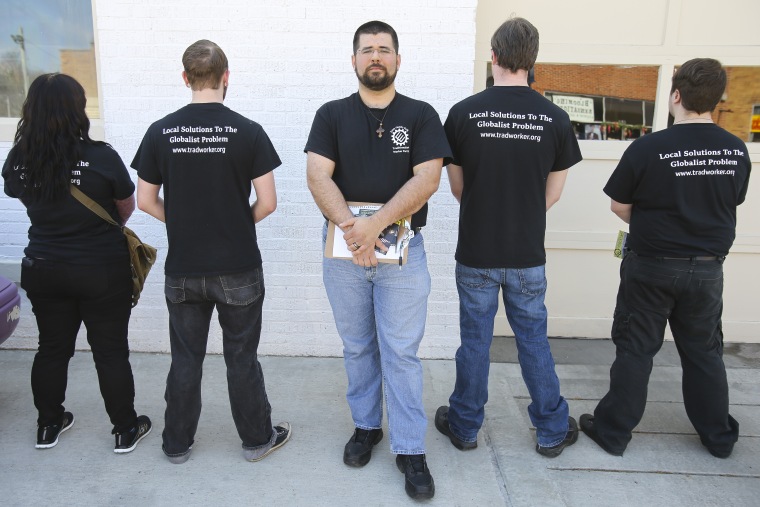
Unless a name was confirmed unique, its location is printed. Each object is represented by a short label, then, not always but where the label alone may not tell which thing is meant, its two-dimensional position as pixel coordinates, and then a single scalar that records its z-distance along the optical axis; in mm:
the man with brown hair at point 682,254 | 2715
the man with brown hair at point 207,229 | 2506
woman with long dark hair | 2594
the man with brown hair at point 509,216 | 2650
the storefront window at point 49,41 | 4148
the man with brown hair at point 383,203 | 2488
